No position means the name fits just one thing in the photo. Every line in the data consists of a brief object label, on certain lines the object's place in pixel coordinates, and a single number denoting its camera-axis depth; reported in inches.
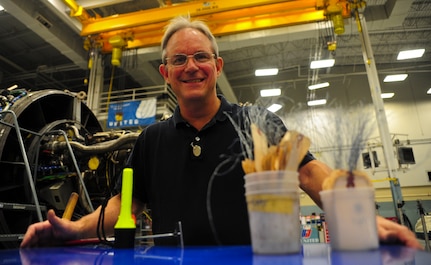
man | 36.9
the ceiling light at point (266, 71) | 246.4
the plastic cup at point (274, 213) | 18.7
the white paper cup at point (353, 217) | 18.5
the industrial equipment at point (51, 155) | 84.1
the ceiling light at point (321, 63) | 211.6
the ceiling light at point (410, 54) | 247.4
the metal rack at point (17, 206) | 68.4
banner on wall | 175.2
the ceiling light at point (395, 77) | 281.4
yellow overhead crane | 164.1
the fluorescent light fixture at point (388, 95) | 305.6
